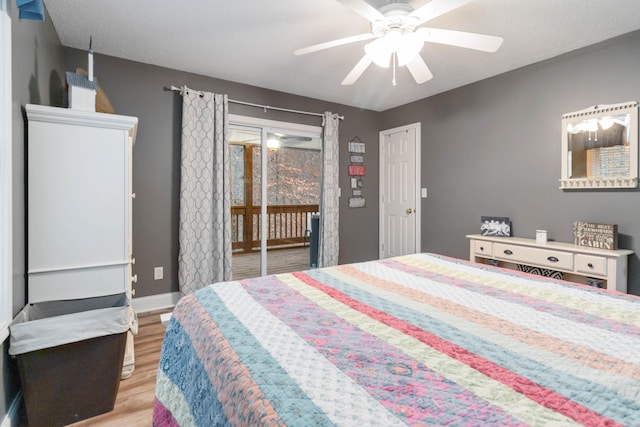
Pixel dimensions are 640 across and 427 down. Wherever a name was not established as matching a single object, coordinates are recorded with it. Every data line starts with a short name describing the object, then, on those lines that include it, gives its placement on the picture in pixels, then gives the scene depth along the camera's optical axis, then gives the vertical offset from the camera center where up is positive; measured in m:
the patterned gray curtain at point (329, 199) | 4.41 +0.19
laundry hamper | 1.59 -0.75
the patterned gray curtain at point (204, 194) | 3.42 +0.21
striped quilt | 0.67 -0.37
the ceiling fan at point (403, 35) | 1.85 +1.09
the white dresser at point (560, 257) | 2.54 -0.37
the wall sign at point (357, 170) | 4.77 +0.63
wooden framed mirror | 2.65 +0.57
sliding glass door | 4.06 +0.43
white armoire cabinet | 1.90 +0.06
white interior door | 4.48 +0.33
